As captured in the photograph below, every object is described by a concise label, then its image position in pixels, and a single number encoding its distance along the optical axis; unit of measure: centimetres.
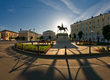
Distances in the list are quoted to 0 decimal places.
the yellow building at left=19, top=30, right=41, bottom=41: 8310
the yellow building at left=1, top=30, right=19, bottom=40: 7349
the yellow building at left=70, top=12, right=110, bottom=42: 3330
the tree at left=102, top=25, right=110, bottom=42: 2061
